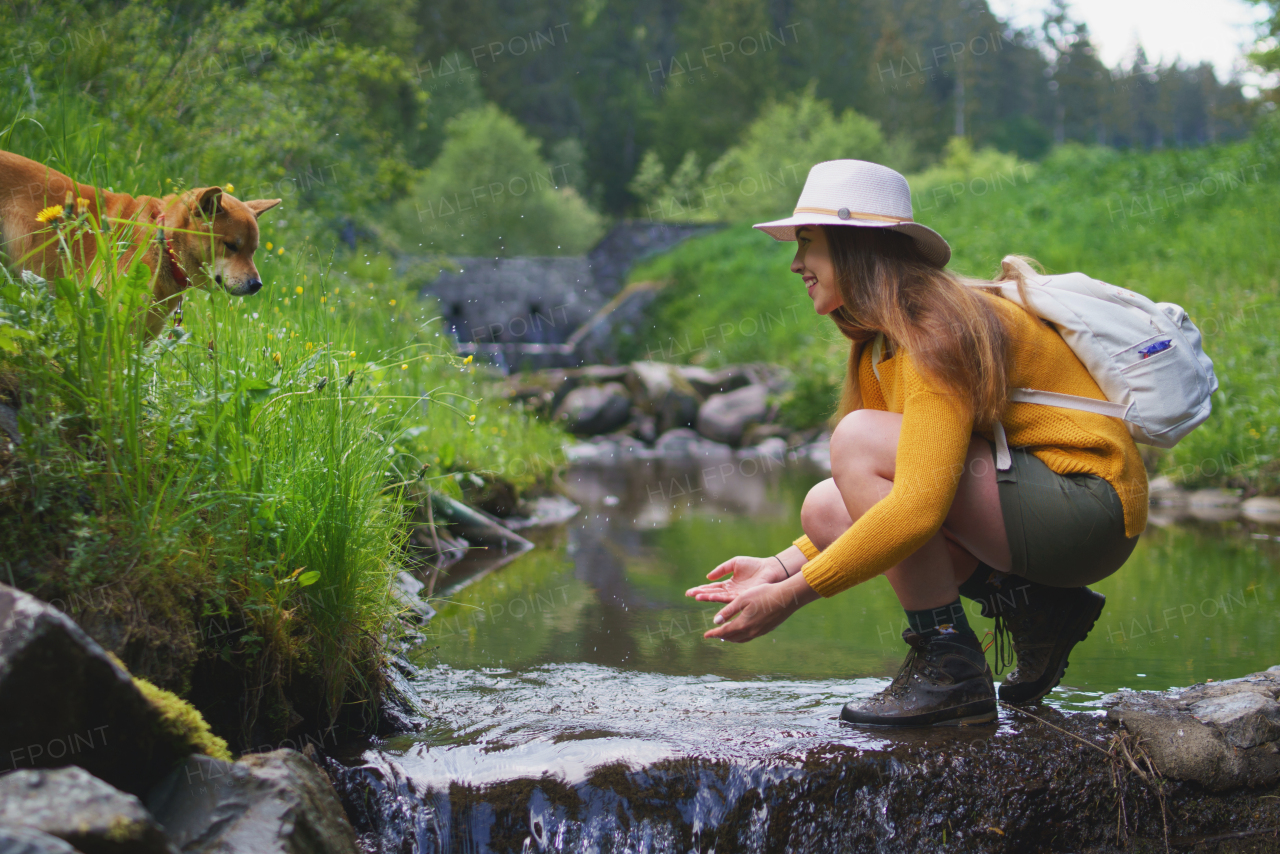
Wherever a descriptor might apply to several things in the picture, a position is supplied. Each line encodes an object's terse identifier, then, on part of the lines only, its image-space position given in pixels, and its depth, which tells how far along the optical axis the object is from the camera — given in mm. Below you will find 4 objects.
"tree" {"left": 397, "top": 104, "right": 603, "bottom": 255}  32438
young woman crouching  2158
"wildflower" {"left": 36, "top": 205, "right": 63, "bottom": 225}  2155
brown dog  3221
